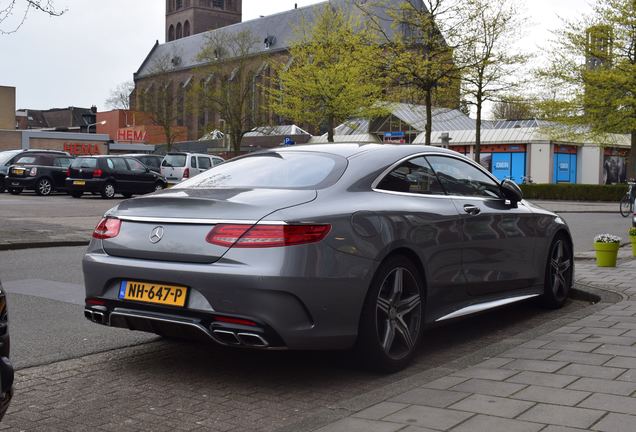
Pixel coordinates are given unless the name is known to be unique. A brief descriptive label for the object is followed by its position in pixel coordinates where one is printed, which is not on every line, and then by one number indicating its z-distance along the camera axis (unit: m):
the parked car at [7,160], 30.91
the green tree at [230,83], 58.59
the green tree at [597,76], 34.09
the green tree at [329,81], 35.12
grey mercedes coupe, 4.29
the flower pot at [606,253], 9.86
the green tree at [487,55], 31.30
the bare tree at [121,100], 89.50
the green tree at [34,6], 14.39
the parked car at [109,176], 27.97
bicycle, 23.04
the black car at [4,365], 2.77
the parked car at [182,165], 31.94
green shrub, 36.34
